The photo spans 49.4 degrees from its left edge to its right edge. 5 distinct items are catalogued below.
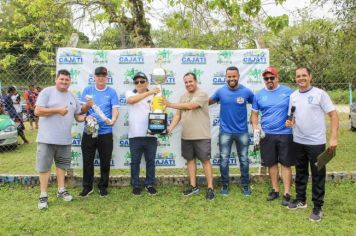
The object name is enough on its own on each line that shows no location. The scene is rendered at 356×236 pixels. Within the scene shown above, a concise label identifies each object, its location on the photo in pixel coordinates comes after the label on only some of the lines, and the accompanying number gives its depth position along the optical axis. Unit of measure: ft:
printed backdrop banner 20.27
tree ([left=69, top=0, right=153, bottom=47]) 26.58
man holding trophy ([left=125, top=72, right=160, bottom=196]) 18.39
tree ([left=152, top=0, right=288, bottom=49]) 21.21
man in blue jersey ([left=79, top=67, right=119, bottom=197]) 18.19
